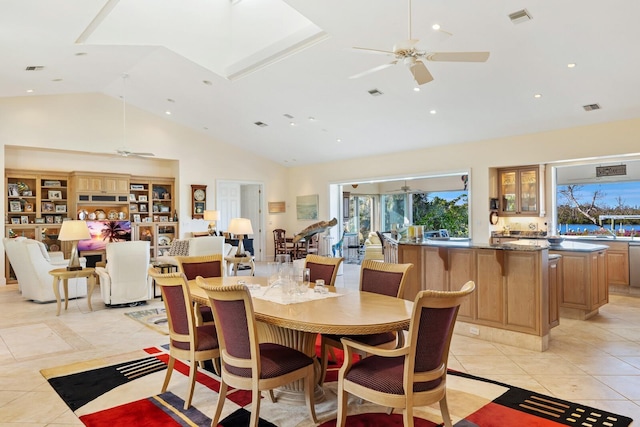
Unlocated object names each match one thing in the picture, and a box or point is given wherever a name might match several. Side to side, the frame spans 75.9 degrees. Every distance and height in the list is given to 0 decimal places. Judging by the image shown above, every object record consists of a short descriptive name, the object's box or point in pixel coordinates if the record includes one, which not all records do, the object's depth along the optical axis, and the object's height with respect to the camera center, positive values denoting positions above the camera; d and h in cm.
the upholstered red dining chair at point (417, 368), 210 -84
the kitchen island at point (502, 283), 407 -78
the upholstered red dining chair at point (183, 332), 286 -85
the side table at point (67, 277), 577 -87
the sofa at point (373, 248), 946 -81
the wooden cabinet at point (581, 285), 515 -93
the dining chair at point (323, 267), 379 -50
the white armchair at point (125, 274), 599 -86
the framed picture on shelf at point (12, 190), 866 +57
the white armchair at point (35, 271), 622 -84
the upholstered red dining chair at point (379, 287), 299 -60
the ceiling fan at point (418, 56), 340 +135
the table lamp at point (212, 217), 1066 -4
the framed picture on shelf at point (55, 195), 928 +50
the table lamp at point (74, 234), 568 -24
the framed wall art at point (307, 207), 1191 +23
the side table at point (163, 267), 654 -87
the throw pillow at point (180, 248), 792 -63
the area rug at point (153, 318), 500 -136
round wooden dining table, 228 -61
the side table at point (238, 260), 695 -76
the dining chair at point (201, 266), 402 -51
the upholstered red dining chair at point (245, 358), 236 -88
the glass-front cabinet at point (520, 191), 775 +43
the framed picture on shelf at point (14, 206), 865 +24
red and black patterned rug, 265 -134
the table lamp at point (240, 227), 661 -19
